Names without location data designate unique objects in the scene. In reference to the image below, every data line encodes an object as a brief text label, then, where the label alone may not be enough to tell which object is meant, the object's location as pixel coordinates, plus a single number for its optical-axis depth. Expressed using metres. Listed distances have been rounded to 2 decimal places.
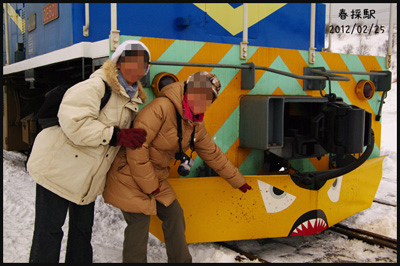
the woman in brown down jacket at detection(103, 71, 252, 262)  2.37
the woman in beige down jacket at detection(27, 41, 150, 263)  2.20
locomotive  2.88
